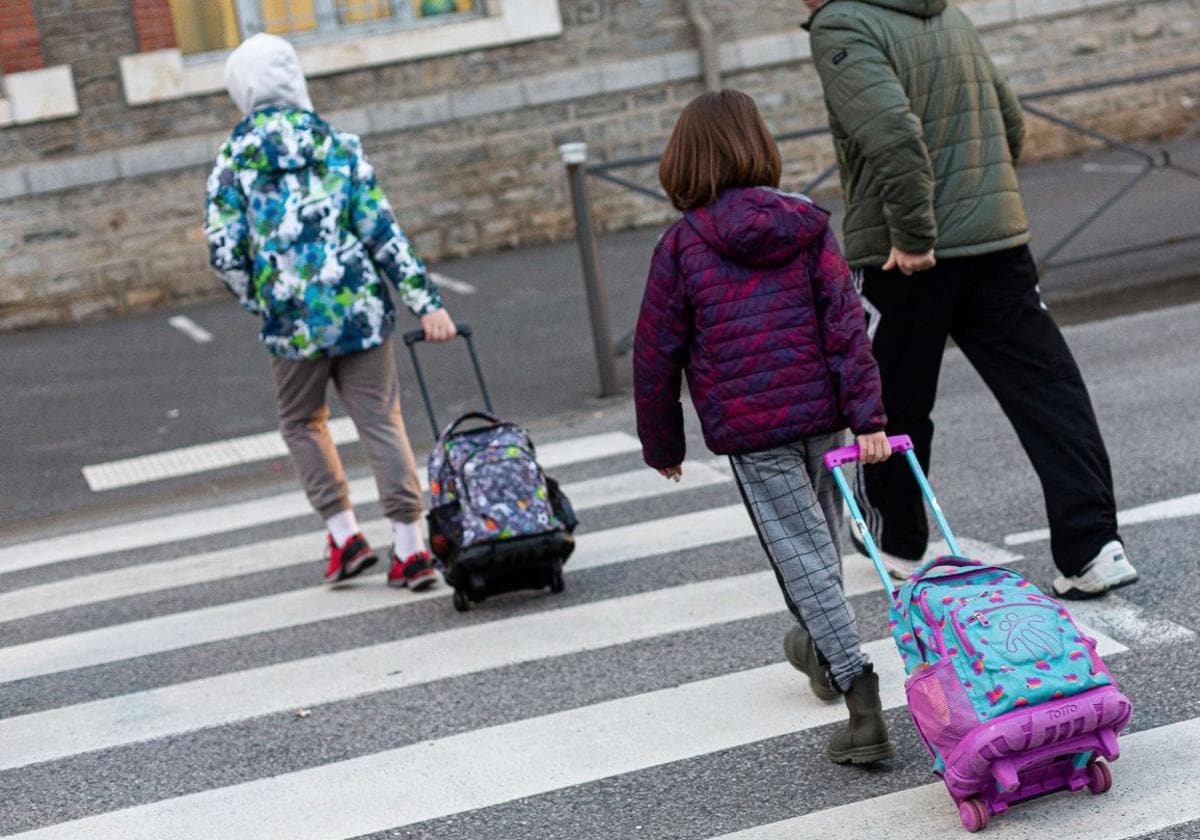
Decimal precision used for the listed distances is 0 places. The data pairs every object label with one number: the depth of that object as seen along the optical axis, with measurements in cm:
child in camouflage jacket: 589
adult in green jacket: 505
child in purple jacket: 405
